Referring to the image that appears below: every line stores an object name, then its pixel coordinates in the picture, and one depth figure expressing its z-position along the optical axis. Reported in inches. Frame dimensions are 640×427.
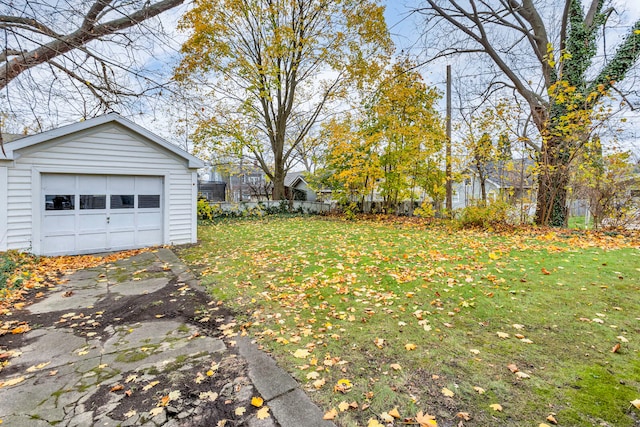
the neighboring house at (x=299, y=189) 1155.3
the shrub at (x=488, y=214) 367.6
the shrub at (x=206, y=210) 525.5
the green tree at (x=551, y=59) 339.0
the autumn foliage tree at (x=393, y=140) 518.3
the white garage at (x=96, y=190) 266.5
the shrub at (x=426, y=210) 502.6
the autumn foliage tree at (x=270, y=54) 579.5
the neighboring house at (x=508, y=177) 383.9
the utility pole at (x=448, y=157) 476.5
